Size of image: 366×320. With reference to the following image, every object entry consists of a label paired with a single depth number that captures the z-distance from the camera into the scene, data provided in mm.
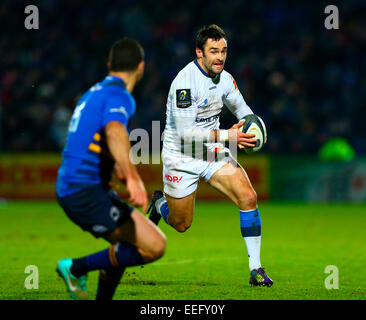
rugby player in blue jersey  11156
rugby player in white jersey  15320
